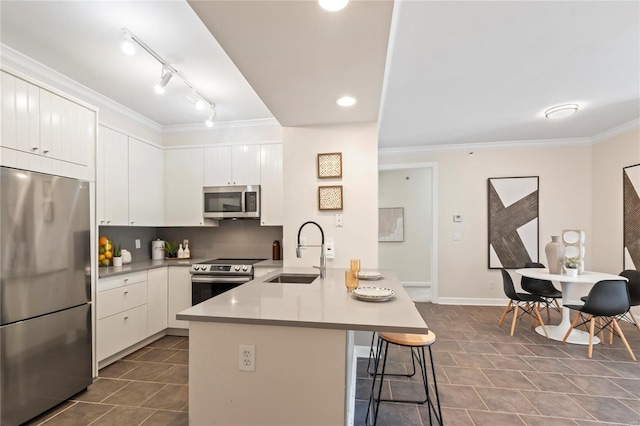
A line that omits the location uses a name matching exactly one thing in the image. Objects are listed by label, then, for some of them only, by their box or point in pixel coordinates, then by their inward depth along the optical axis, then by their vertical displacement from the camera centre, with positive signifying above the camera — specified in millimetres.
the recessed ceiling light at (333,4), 1260 +876
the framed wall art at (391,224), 6367 -236
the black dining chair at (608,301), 2915 -855
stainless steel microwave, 3721 +139
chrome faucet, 2396 -421
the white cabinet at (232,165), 3793 +603
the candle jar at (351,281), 1954 -439
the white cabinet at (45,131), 1915 +584
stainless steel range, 3369 -720
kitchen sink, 2580 -559
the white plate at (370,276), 2309 -480
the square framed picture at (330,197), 2924 +152
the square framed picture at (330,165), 2930 +464
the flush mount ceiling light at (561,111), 3227 +1105
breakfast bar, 1395 -697
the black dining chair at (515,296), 3520 -992
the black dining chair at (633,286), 3205 -790
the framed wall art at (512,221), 4699 -132
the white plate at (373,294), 1664 -458
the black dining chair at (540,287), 3766 -980
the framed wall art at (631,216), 3748 -45
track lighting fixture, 2063 +1182
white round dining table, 3221 -960
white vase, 3490 -499
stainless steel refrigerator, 1836 -527
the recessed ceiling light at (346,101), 2326 +877
